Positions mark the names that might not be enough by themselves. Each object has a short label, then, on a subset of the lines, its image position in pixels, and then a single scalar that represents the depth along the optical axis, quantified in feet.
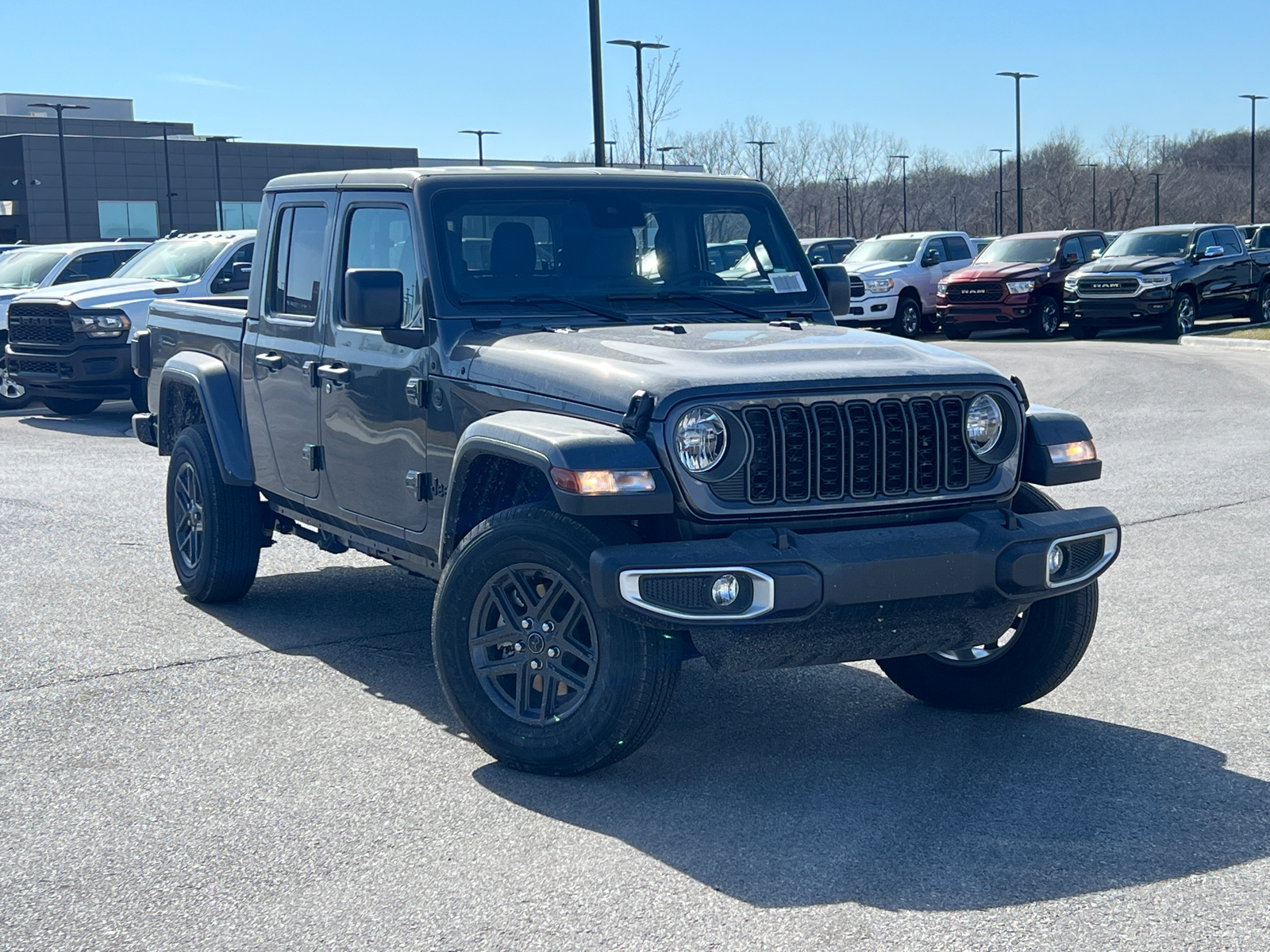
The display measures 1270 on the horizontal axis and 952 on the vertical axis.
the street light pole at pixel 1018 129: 194.28
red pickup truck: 90.02
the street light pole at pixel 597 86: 62.80
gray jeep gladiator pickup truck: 15.12
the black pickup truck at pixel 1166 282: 86.58
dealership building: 241.55
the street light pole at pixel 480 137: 230.48
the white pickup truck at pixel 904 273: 92.07
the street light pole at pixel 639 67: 93.38
